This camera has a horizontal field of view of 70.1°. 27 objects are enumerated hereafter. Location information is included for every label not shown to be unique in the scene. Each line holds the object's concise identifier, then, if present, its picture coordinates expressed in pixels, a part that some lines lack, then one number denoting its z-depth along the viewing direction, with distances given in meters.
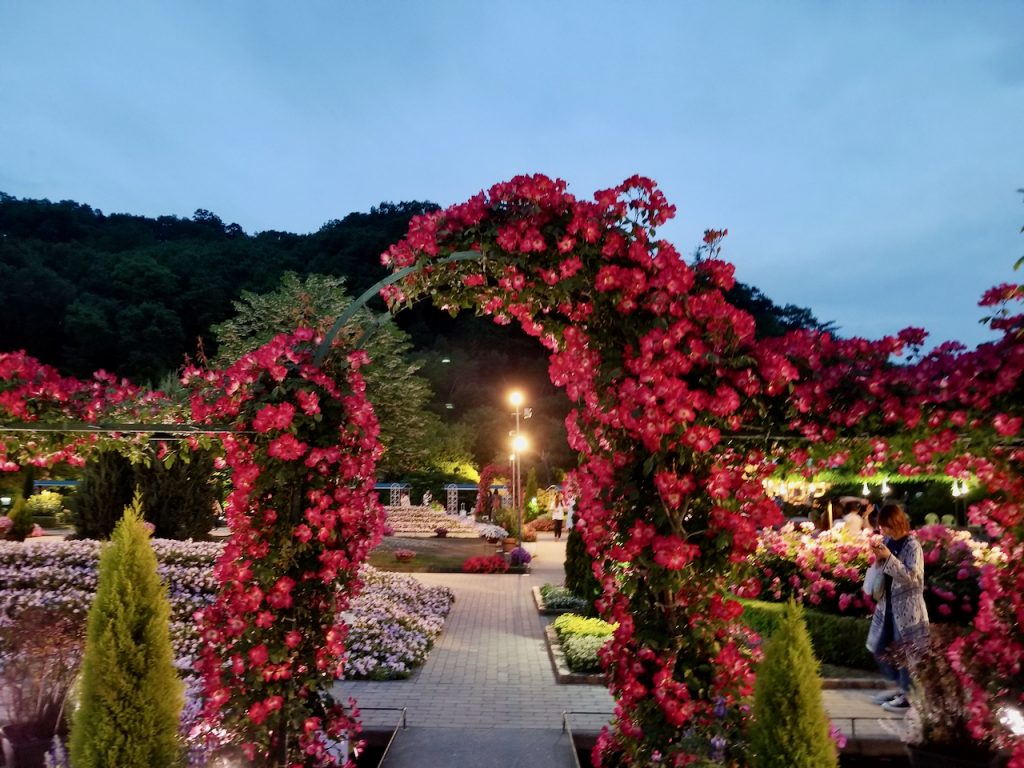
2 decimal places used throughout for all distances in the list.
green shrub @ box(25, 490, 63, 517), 27.98
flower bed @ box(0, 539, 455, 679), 7.73
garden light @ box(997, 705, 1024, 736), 2.87
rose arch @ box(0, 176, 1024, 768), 2.98
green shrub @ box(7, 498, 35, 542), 17.20
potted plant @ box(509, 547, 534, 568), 16.58
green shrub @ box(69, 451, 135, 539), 10.93
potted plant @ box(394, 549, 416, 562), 17.72
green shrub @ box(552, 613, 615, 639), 8.63
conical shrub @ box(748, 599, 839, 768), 3.21
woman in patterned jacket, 6.04
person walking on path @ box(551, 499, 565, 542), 24.76
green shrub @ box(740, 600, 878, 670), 7.55
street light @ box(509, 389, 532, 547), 17.55
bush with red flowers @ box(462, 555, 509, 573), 16.38
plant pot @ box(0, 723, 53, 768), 4.23
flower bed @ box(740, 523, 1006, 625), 7.12
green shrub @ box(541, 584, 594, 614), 10.66
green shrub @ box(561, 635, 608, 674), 7.51
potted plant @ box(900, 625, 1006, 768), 3.94
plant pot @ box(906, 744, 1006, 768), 3.87
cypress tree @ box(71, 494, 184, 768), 3.66
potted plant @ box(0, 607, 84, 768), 4.30
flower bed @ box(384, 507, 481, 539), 25.68
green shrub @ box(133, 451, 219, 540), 11.27
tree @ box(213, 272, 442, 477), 24.55
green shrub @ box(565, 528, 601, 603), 10.86
